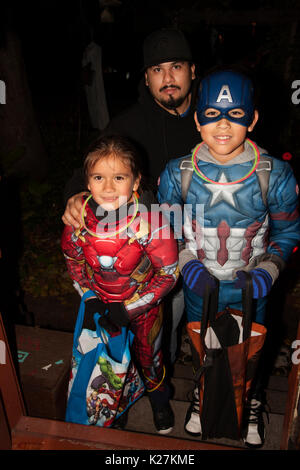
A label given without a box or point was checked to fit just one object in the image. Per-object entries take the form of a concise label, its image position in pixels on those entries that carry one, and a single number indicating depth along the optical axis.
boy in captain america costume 1.83
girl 1.95
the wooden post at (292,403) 1.71
